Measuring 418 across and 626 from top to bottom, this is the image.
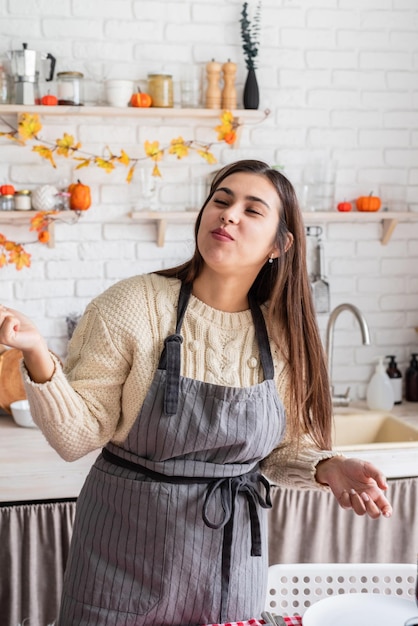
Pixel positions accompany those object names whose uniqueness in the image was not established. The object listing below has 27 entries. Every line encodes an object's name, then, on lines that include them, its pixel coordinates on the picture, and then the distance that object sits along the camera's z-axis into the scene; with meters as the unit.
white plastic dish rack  1.69
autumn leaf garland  2.94
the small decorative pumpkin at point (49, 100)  2.88
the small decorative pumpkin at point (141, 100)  2.96
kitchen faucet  3.12
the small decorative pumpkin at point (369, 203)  3.22
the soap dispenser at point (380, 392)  3.19
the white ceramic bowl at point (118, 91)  2.95
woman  1.62
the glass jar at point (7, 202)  2.93
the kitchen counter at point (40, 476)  2.42
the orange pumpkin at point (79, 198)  2.97
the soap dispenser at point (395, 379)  3.31
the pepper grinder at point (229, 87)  3.05
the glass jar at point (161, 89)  2.98
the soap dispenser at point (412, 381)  3.32
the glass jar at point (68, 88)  2.90
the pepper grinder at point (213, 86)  3.04
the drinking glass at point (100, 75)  3.03
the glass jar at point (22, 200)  2.94
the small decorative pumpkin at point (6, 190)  2.91
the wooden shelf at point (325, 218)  3.02
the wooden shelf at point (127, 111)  2.86
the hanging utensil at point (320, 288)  3.29
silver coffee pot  2.84
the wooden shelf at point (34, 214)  2.90
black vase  3.07
